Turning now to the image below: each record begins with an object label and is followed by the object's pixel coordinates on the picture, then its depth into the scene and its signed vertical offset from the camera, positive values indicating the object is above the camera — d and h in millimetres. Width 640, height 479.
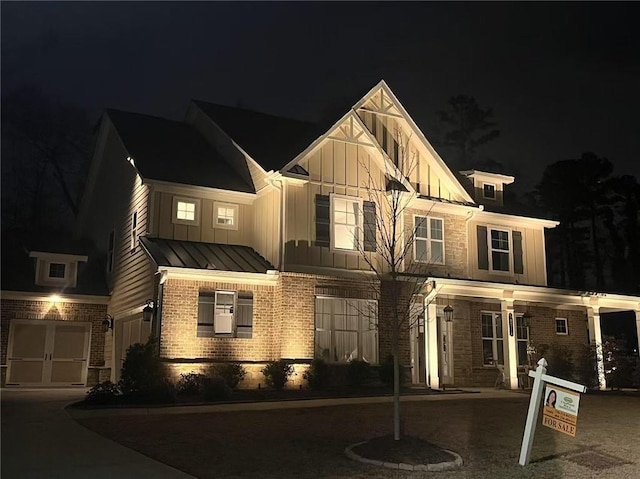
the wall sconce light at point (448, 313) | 20703 +1385
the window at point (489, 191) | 25438 +6409
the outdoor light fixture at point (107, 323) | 21812 +1057
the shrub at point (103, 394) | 14031 -856
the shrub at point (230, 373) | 16672 -440
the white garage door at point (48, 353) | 21250 +49
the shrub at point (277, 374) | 17156 -469
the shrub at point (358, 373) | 18016 -455
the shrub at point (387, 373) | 18500 -462
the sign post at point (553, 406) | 8328 -628
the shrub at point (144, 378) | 14547 -524
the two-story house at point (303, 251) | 17984 +3263
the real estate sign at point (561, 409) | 8305 -658
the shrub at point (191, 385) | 15898 -716
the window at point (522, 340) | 23359 +614
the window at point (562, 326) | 24595 +1172
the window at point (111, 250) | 23011 +3717
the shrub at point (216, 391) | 15297 -820
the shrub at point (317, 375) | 17500 -500
